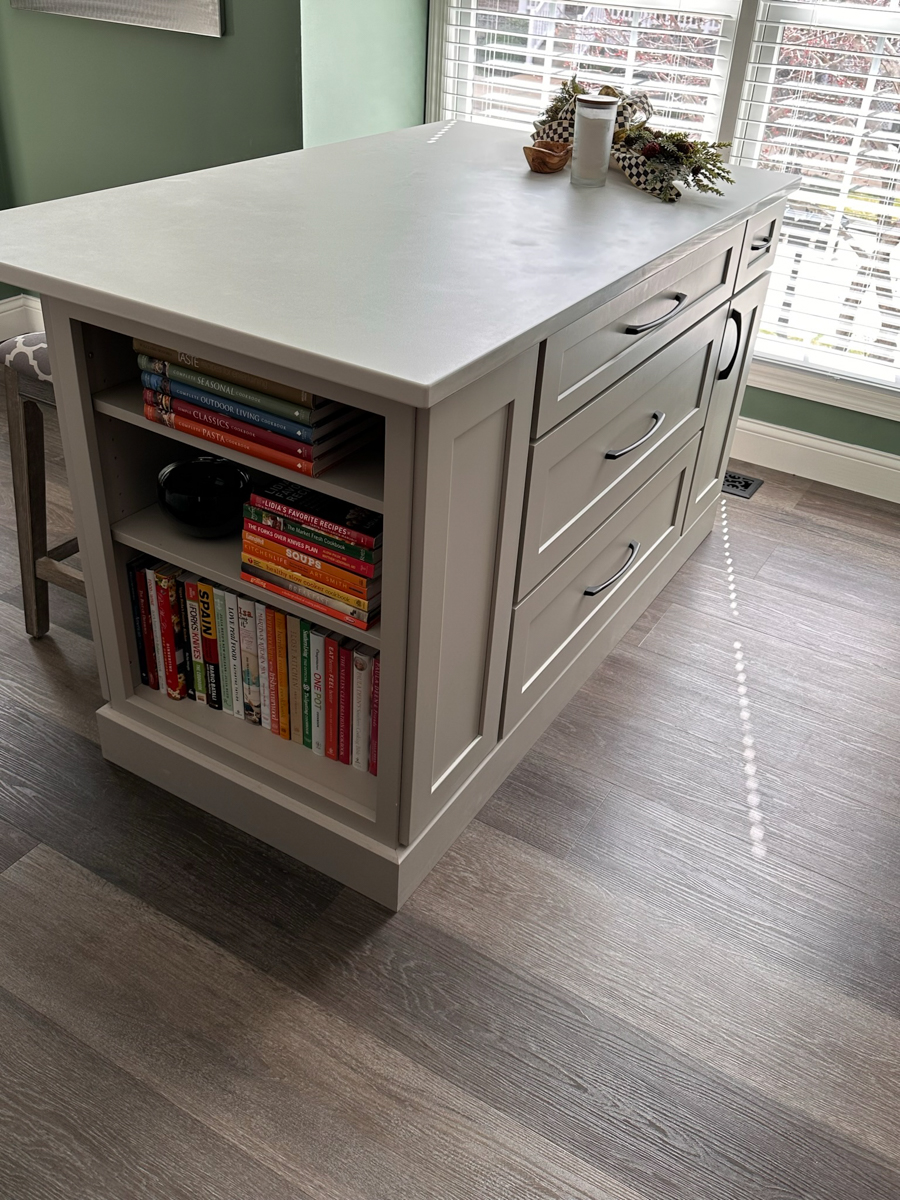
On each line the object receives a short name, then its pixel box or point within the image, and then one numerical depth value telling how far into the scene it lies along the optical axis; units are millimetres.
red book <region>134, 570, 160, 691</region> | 1679
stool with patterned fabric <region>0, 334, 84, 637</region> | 1946
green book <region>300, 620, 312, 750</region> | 1561
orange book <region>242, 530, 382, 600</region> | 1398
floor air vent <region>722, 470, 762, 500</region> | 2975
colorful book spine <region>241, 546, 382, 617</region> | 1410
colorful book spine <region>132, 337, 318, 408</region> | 1303
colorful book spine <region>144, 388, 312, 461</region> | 1333
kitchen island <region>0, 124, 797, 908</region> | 1244
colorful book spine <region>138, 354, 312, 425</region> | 1308
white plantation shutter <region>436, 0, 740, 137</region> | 2770
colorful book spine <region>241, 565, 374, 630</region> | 1435
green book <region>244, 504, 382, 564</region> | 1383
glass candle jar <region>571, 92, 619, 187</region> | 1897
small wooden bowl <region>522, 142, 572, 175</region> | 2033
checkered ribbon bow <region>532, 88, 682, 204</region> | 1956
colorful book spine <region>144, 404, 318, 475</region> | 1337
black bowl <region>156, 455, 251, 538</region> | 1568
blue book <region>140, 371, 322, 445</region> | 1316
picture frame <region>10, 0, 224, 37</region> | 2727
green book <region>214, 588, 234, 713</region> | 1631
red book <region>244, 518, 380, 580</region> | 1383
